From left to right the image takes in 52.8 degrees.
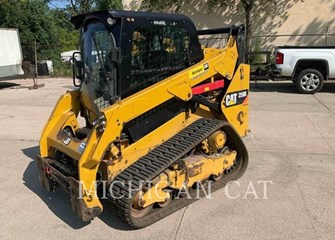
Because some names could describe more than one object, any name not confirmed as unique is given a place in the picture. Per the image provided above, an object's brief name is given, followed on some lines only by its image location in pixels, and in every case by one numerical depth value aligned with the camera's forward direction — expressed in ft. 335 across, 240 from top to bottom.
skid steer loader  10.95
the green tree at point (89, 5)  97.24
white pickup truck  34.65
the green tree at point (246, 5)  59.98
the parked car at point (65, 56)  70.89
